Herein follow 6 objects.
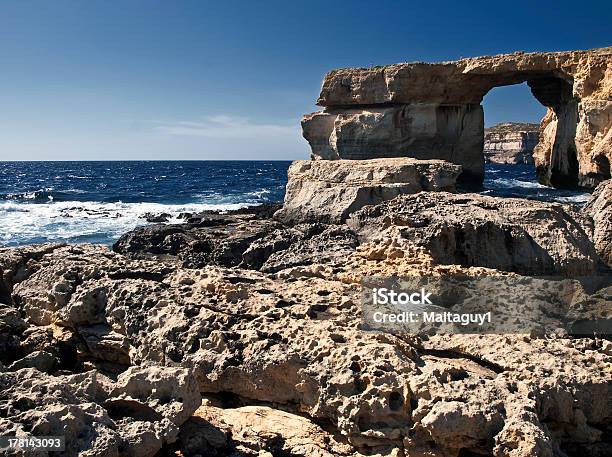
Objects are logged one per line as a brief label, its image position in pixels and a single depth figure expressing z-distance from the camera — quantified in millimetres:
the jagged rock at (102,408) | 3314
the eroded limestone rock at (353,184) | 14210
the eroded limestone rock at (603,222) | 9470
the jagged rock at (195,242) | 11938
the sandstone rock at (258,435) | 3916
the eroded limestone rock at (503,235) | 7832
